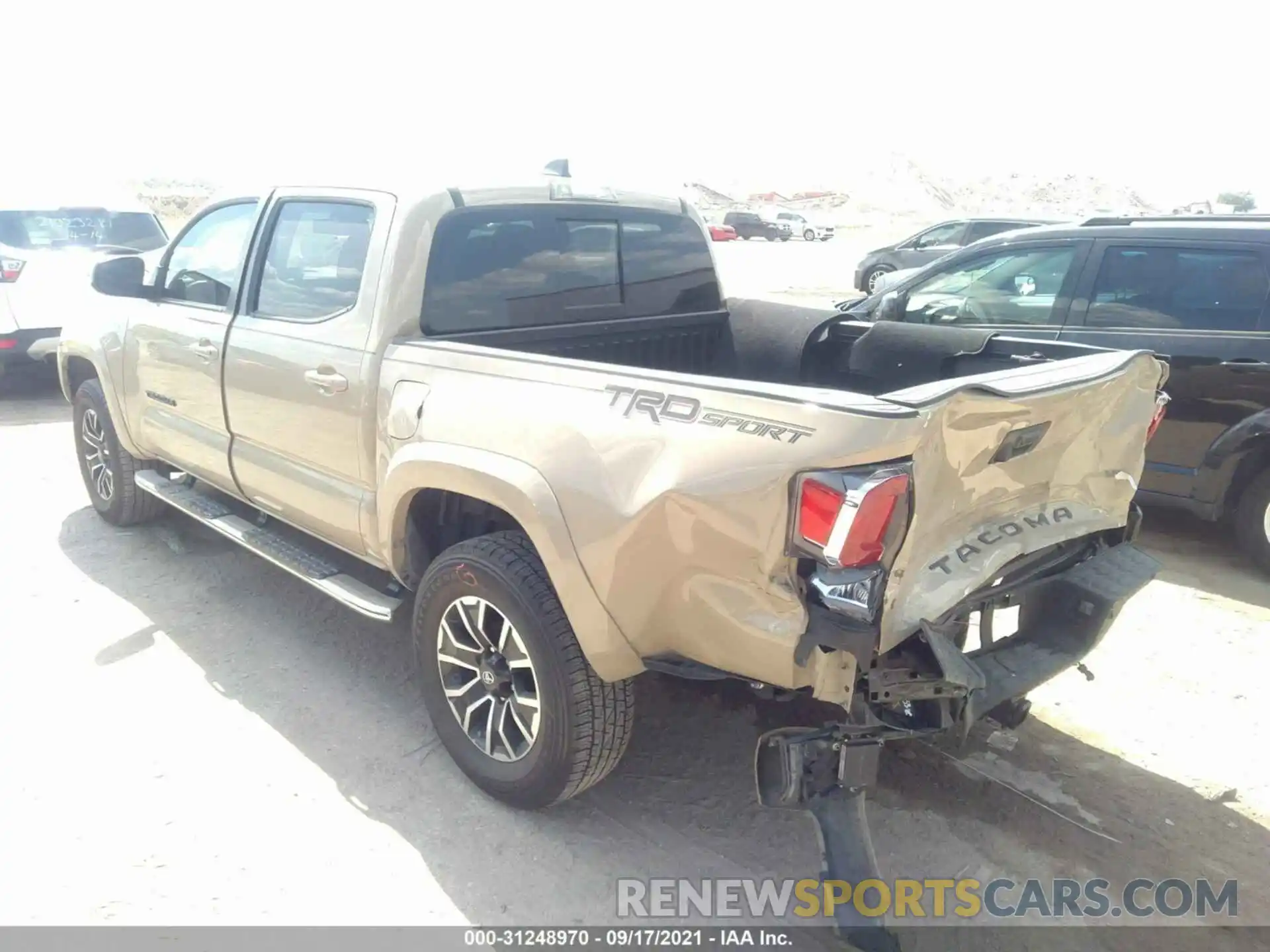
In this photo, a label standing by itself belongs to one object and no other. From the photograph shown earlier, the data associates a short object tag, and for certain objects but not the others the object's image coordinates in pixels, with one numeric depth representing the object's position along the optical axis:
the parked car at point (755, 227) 40.53
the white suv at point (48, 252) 8.51
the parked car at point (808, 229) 41.38
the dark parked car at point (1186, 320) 5.09
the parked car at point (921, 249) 16.12
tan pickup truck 2.32
